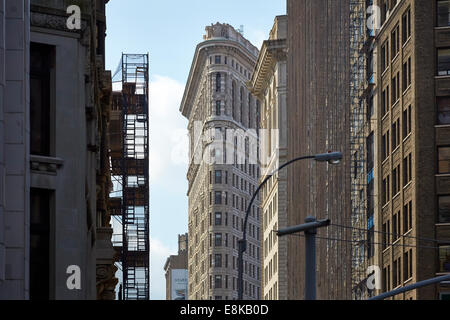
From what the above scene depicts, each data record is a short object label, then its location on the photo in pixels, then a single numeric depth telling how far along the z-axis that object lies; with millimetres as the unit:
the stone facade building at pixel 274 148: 141875
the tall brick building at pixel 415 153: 73500
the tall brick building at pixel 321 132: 91750
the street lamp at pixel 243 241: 30203
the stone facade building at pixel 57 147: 27438
